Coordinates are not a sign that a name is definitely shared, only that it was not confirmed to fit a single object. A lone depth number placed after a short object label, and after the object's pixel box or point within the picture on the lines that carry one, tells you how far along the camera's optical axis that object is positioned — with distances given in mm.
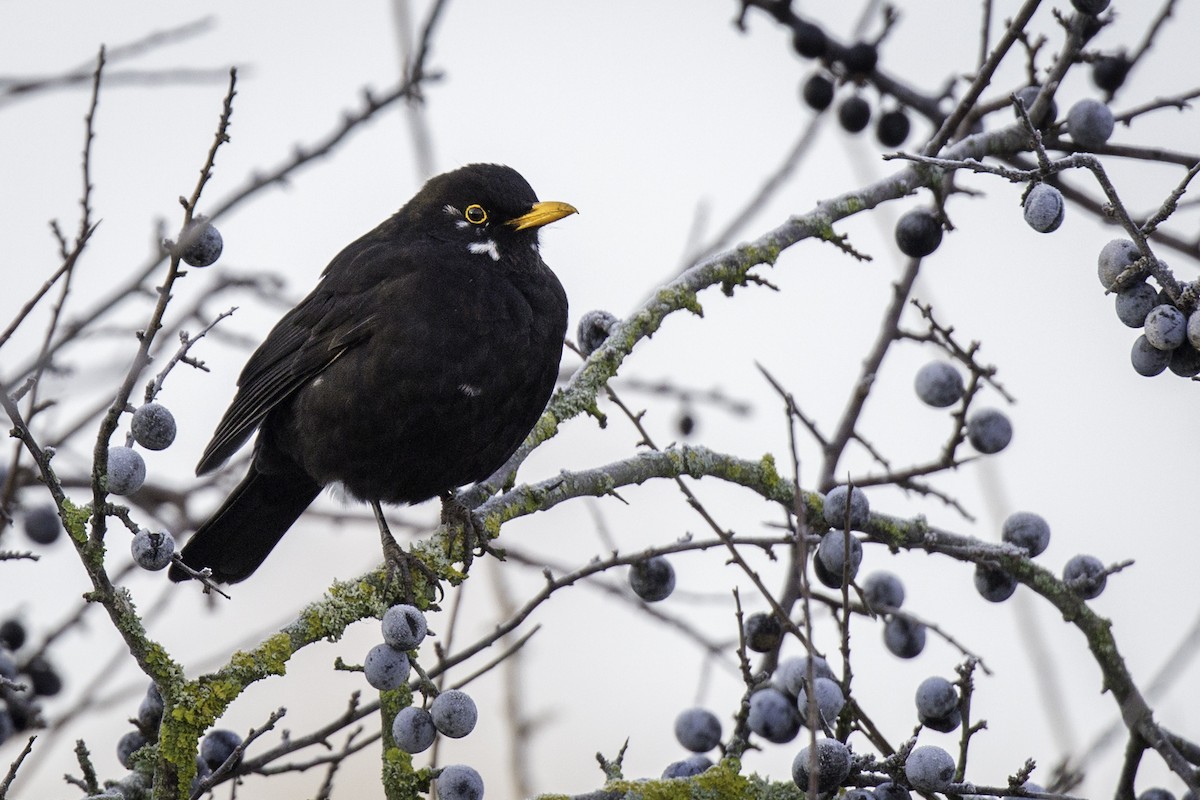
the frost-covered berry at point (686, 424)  12984
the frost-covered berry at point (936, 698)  7582
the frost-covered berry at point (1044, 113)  9352
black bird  9336
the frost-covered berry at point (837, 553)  7699
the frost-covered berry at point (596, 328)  9437
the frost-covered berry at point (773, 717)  8164
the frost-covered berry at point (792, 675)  7919
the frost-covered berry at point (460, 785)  6773
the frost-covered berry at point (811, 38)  11469
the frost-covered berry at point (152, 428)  6430
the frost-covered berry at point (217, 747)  7668
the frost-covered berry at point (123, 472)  6223
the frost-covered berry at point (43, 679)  9875
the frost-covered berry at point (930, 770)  6395
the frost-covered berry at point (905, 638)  8664
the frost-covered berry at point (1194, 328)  6008
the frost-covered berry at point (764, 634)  8750
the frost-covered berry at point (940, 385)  9578
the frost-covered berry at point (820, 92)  11742
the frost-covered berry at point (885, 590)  8977
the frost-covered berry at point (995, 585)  8125
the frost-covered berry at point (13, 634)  10289
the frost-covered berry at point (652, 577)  8953
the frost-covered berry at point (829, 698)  7070
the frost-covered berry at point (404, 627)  6797
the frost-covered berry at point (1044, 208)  6625
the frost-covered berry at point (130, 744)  7648
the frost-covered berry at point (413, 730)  6828
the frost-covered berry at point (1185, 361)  6262
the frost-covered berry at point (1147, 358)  6328
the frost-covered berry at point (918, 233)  9088
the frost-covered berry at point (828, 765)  6180
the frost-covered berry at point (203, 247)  6773
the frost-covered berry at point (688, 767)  7719
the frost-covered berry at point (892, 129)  11633
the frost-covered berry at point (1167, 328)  6117
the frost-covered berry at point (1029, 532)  8508
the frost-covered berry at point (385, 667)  6809
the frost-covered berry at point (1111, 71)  10242
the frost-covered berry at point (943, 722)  7691
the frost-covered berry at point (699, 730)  8570
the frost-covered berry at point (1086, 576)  8086
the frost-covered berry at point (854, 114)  11797
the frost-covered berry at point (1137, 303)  6328
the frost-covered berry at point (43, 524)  10805
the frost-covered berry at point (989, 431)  9375
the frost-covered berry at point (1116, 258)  6355
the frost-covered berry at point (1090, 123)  8969
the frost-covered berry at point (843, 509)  7832
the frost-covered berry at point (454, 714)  6711
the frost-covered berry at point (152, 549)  6301
